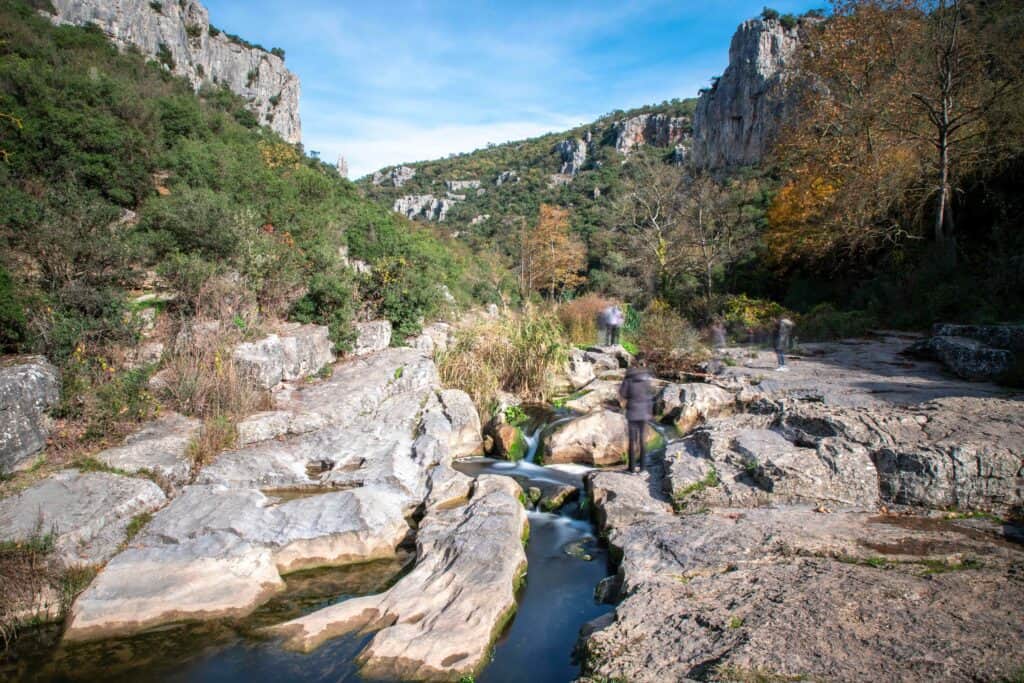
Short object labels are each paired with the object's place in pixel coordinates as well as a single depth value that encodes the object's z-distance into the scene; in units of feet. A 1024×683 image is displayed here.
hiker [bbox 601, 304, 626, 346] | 51.34
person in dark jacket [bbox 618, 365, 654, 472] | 23.59
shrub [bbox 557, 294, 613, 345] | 52.39
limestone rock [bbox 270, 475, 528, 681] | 12.05
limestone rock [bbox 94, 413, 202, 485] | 19.01
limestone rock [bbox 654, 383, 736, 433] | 30.81
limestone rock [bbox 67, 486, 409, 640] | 13.91
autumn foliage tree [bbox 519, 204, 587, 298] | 117.50
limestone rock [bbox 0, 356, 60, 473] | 17.47
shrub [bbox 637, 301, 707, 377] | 42.16
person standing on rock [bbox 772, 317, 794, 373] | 37.27
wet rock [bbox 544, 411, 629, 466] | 27.09
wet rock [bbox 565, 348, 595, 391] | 40.09
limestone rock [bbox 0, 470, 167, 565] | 15.02
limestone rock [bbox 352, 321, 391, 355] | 35.70
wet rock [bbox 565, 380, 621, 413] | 34.88
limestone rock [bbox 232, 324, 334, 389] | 26.50
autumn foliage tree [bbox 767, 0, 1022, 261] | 46.98
